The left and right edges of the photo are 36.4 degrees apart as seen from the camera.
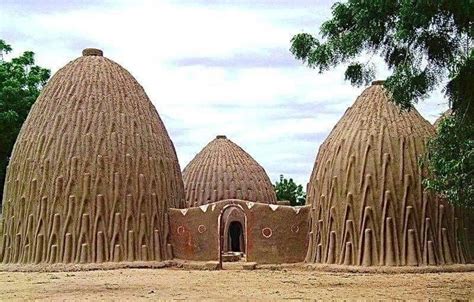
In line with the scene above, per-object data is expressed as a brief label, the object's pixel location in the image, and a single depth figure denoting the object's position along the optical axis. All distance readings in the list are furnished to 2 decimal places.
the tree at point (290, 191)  42.06
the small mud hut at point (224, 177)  28.33
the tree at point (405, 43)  11.16
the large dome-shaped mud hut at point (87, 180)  20.48
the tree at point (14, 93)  27.92
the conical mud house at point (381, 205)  19.19
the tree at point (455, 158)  12.89
